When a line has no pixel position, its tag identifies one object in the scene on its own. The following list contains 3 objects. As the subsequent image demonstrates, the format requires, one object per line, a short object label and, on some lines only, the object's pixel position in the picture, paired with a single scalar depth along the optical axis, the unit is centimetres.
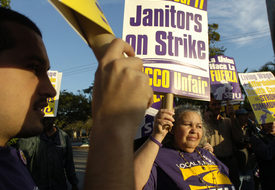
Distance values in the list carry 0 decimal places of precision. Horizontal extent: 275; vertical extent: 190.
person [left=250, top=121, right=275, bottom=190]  328
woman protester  158
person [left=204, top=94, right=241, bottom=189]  384
